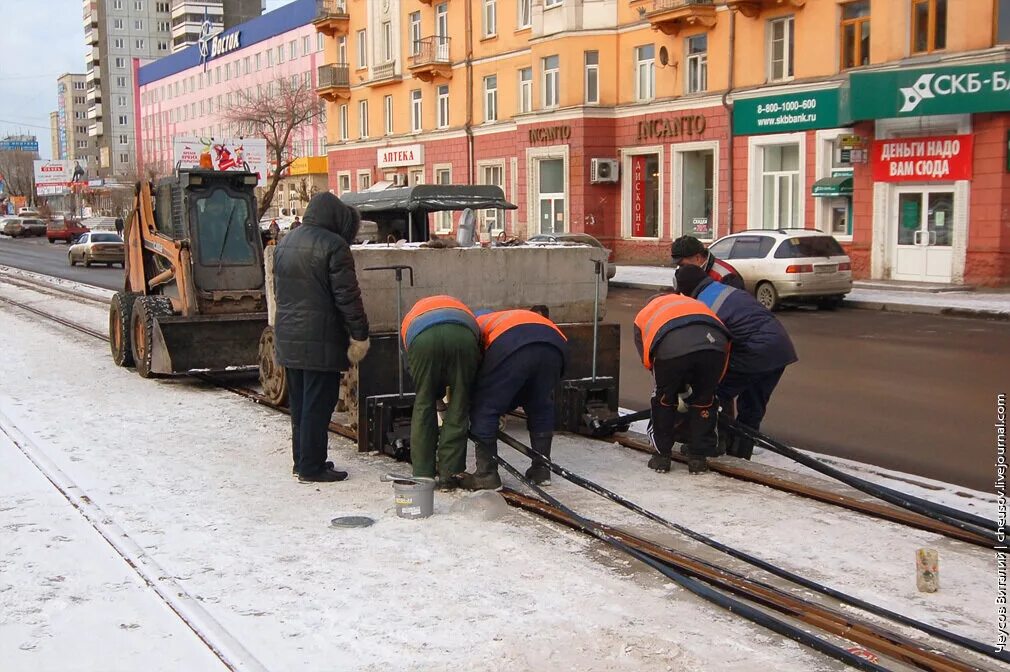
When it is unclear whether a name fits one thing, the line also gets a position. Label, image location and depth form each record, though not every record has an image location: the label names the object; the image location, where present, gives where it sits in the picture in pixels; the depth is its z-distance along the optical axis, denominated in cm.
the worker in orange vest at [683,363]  714
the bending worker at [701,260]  791
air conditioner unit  3309
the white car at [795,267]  2038
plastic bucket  635
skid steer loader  1165
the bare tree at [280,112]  5578
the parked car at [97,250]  3903
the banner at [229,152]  4216
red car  6144
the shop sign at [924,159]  2309
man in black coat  716
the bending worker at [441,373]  665
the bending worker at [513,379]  679
